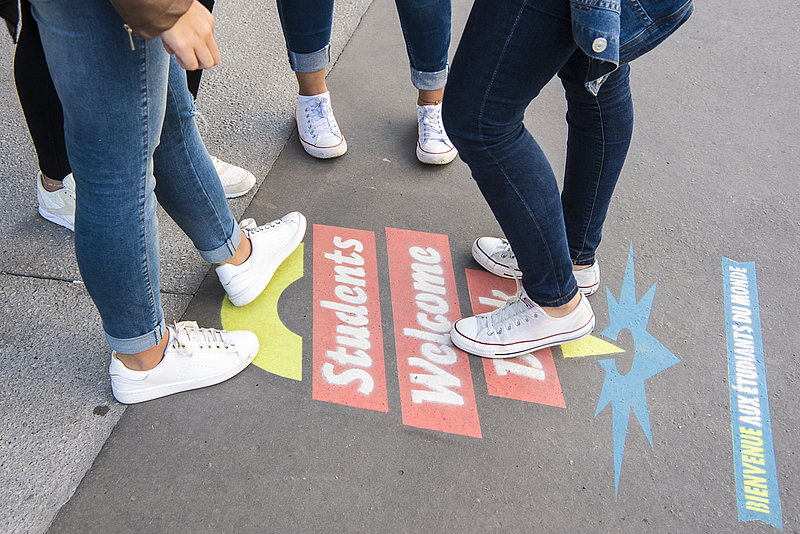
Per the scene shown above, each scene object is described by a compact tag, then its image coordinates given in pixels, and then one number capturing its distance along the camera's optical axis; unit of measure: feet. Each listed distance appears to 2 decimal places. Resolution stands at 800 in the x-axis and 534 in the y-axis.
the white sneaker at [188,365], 5.10
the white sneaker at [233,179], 7.32
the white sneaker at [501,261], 6.39
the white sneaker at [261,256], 5.96
